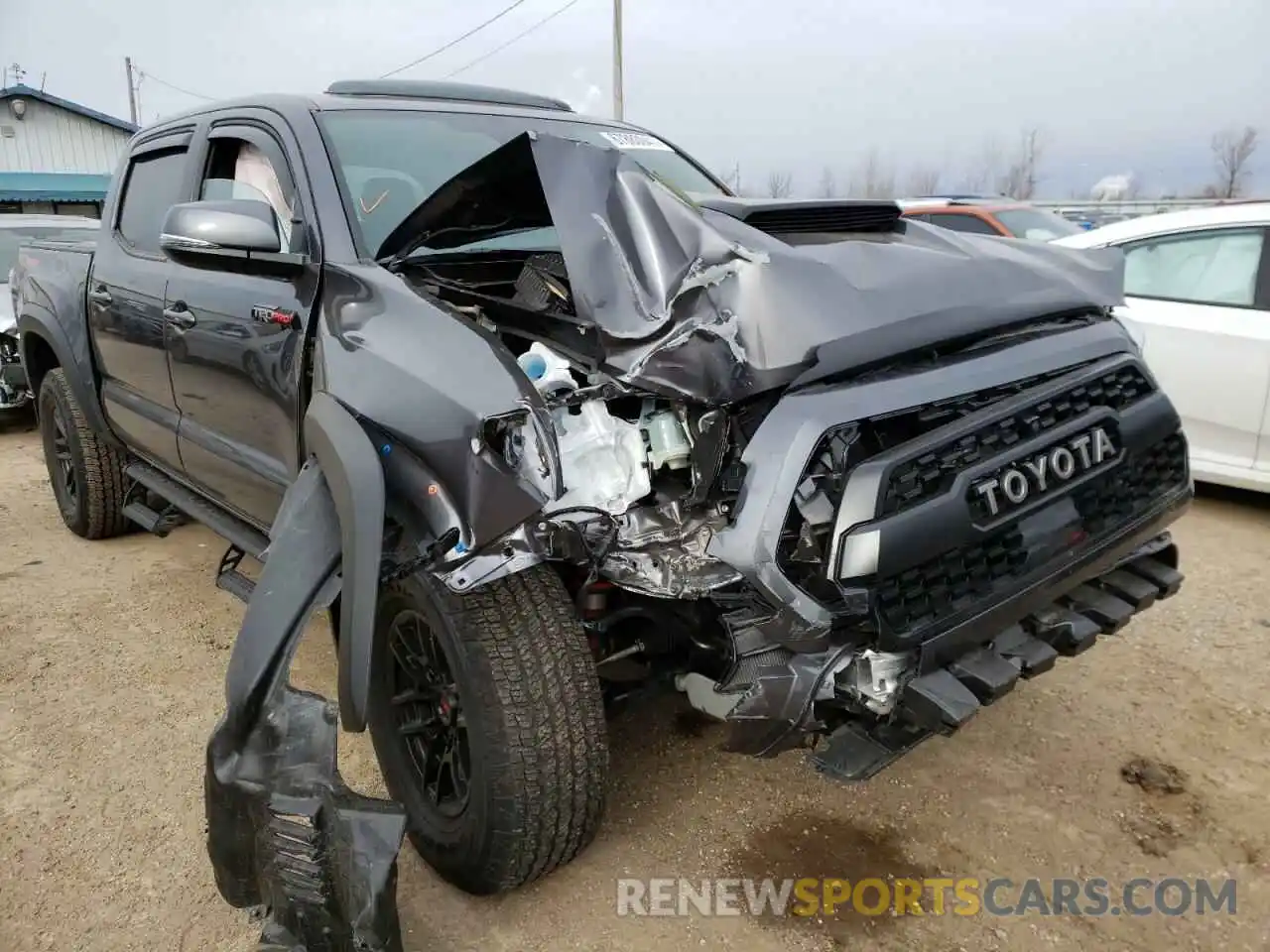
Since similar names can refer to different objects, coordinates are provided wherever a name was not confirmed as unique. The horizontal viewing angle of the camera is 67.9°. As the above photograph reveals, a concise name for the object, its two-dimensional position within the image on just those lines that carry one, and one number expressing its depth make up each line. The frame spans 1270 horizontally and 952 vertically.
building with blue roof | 22.52
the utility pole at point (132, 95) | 40.84
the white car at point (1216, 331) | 4.73
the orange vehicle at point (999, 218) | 7.76
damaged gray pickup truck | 1.90
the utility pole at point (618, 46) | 18.55
